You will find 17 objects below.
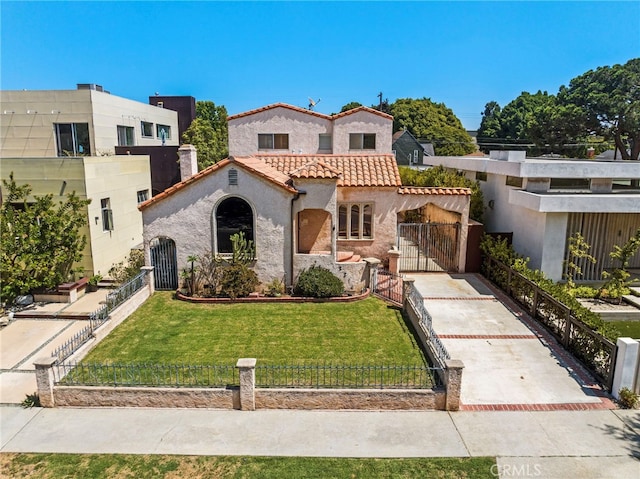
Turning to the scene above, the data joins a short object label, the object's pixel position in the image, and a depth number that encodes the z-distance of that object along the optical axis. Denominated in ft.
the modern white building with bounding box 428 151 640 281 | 63.82
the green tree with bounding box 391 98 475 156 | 249.75
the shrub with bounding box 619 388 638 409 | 38.44
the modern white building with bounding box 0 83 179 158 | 91.97
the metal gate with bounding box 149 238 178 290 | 66.08
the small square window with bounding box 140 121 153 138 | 120.76
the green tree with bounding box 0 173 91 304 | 58.90
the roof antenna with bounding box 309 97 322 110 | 97.09
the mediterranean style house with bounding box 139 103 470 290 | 63.46
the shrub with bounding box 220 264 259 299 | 62.28
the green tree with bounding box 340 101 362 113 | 270.87
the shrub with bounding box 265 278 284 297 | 63.62
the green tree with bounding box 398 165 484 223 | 84.89
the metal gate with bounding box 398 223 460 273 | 76.84
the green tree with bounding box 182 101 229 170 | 137.28
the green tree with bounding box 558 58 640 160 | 148.05
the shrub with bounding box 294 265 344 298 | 61.98
